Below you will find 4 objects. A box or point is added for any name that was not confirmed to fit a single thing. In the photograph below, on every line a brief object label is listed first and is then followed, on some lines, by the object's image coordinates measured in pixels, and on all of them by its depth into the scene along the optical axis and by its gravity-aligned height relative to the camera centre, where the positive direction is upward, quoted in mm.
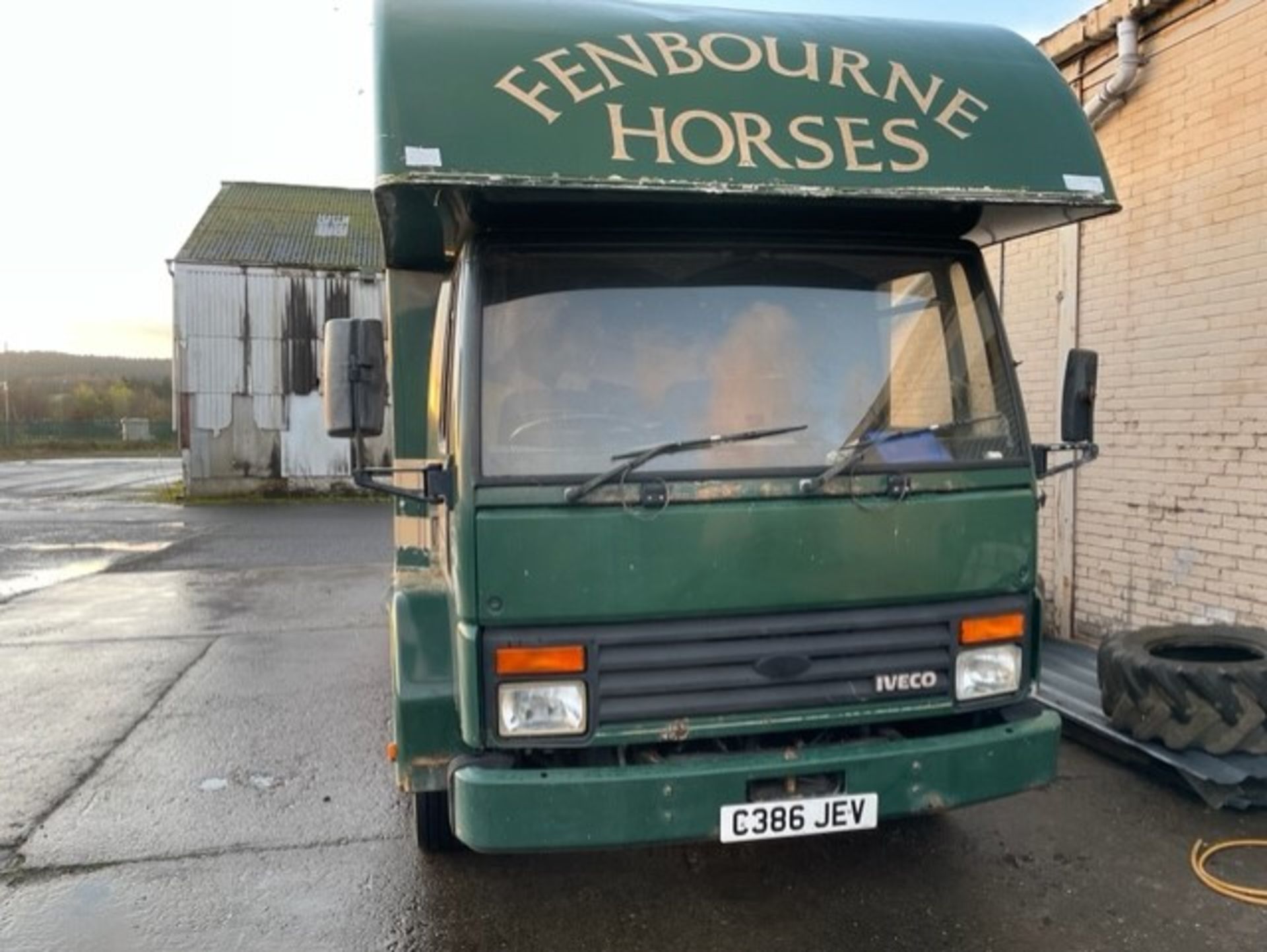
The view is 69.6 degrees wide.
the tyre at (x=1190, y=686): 3857 -1143
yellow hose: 3260 -1680
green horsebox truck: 2713 +23
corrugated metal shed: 19609 +1645
